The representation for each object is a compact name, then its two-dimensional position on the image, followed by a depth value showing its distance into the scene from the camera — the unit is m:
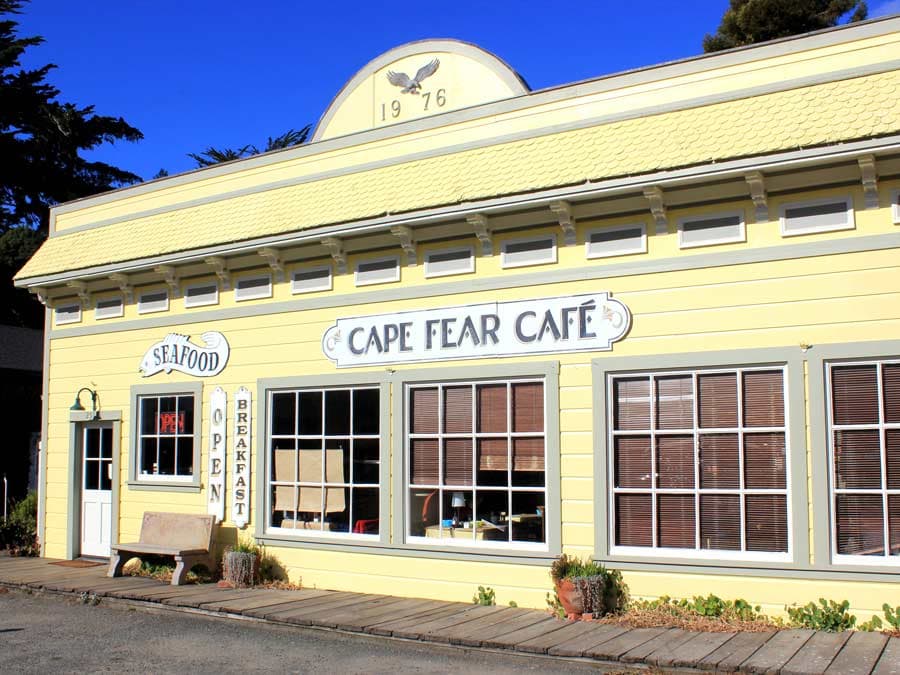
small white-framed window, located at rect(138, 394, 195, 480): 12.38
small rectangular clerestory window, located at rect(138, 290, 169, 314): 12.80
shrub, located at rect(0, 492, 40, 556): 14.46
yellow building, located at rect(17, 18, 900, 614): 8.05
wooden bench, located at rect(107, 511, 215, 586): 11.27
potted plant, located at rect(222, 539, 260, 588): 10.91
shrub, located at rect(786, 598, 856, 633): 7.74
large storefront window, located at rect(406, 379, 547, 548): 9.50
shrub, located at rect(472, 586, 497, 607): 9.49
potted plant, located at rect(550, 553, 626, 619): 8.58
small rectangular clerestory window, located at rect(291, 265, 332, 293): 11.18
